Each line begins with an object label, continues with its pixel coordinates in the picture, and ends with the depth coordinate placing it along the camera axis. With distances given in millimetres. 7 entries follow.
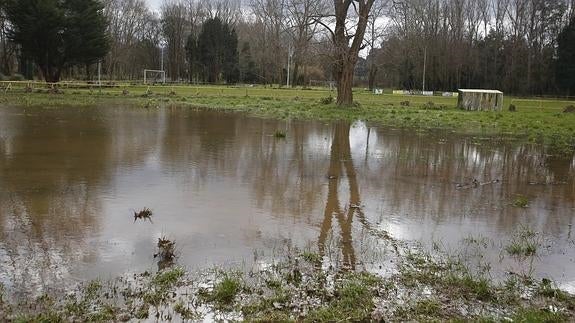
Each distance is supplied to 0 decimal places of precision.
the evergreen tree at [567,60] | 60188
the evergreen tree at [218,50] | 82938
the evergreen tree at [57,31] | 47875
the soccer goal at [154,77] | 78938
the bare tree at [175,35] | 89250
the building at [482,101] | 34219
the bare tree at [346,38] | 30431
